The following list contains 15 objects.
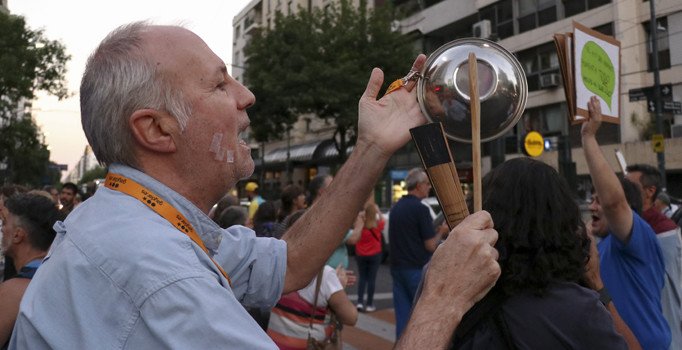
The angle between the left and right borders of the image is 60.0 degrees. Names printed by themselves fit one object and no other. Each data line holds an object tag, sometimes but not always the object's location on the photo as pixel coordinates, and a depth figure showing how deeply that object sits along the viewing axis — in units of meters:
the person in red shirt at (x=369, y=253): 8.29
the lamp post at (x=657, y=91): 15.60
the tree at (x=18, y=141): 24.91
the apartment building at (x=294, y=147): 34.53
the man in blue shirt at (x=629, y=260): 2.95
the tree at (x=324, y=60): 23.02
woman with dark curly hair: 1.80
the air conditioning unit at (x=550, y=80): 22.38
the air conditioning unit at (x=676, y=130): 19.92
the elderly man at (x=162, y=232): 0.99
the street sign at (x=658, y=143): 14.98
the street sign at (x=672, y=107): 15.21
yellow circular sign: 11.54
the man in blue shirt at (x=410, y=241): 6.38
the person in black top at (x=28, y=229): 3.06
